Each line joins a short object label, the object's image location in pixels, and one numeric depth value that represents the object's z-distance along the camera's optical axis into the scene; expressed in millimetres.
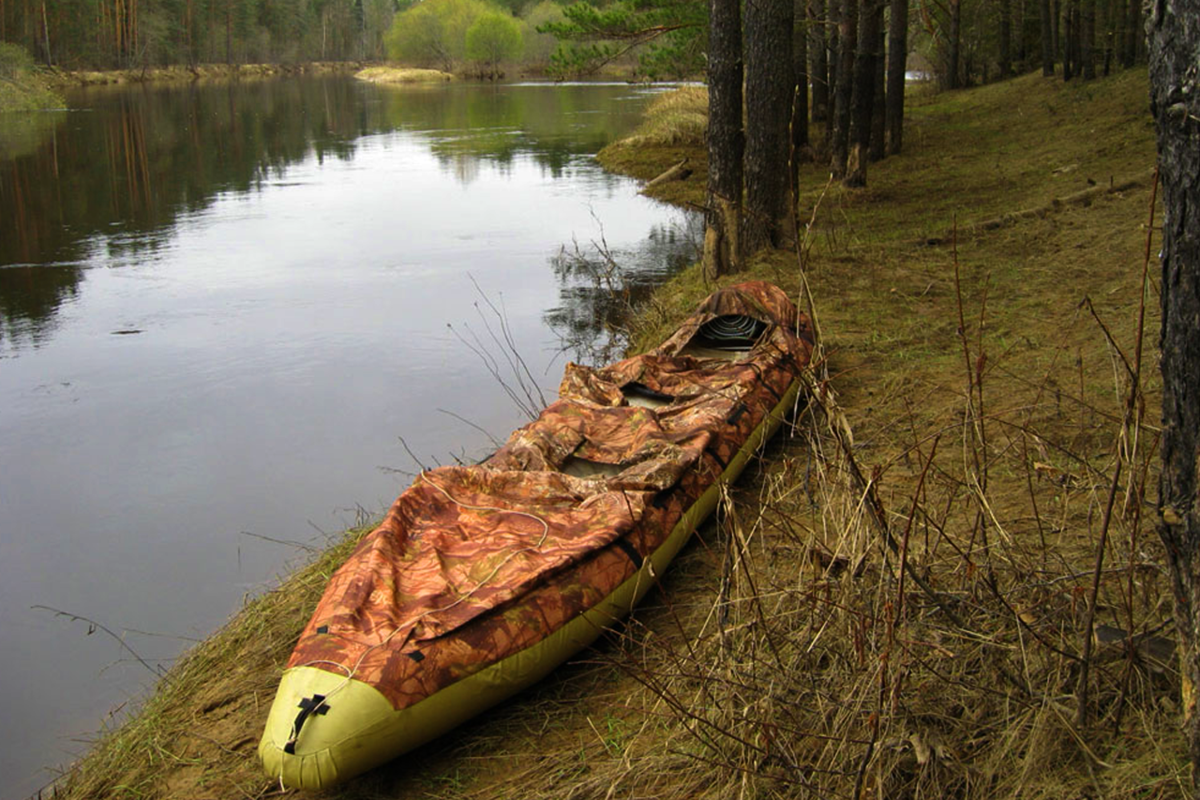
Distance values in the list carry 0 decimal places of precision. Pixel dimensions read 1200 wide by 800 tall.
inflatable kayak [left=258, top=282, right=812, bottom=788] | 3309
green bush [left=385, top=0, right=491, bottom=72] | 76375
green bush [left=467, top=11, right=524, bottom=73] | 70125
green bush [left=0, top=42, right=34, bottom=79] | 35812
